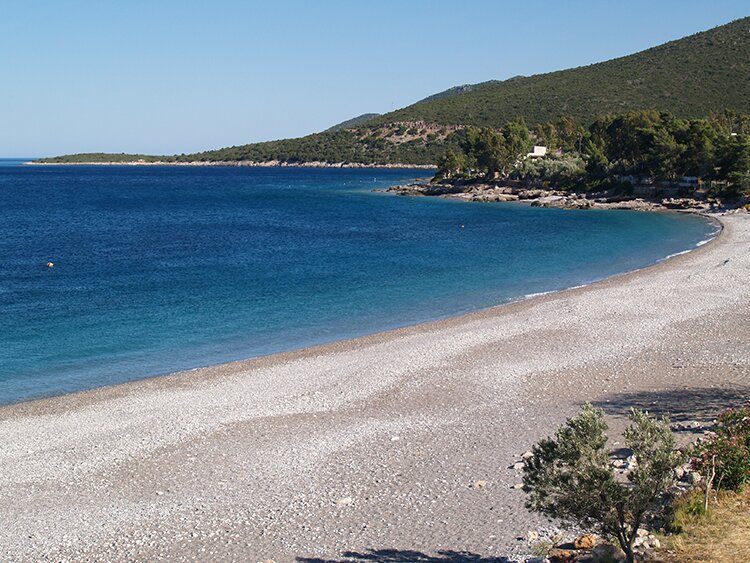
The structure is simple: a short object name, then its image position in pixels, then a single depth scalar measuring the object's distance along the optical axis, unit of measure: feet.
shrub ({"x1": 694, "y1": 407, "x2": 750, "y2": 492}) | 36.50
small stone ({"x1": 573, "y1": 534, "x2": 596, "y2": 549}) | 33.65
